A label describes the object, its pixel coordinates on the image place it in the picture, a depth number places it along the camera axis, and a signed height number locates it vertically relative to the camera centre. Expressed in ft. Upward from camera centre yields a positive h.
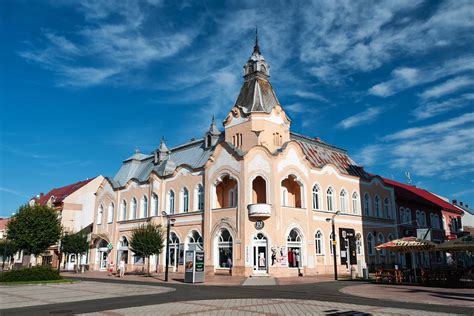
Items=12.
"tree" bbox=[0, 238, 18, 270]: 183.60 +1.09
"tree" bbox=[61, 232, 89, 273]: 144.77 +2.70
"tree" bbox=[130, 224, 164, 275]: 110.42 +2.40
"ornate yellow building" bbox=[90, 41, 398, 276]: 103.35 +14.65
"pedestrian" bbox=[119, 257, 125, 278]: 109.07 -4.64
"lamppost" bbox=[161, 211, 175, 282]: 91.50 -1.12
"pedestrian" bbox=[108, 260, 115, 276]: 122.01 -5.40
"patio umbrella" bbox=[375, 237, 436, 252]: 76.79 +0.63
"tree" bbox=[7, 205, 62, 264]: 122.01 +7.08
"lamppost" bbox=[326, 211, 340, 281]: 91.76 +1.18
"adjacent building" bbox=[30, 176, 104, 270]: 178.83 +19.61
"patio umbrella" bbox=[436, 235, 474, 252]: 71.54 +0.55
